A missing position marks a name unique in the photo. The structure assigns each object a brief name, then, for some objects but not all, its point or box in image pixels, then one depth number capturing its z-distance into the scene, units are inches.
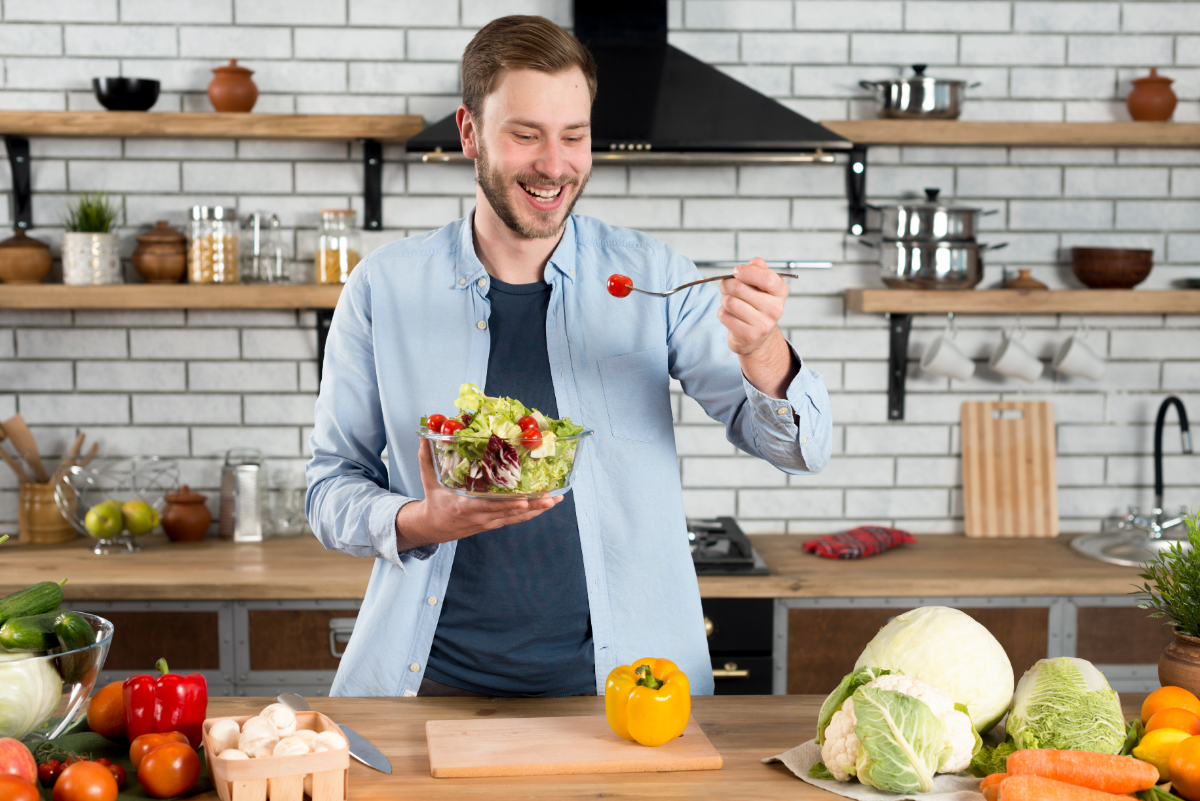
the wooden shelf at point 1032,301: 119.4
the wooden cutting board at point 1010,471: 127.6
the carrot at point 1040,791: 43.4
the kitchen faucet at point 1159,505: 118.6
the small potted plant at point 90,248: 117.3
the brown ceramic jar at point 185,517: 118.6
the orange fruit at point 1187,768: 45.5
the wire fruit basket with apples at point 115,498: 114.3
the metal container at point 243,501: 119.7
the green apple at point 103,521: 113.2
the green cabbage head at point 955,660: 51.4
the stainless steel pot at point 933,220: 117.5
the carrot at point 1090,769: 45.3
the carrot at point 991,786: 45.3
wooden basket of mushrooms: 44.6
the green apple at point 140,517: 115.0
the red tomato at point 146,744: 48.5
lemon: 47.0
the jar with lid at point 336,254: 119.5
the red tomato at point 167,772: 46.8
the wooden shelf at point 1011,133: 117.4
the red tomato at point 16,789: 40.8
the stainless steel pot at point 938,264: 118.5
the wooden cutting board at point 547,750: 50.5
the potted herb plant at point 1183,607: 53.7
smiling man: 63.4
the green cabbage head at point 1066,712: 47.8
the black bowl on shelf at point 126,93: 114.8
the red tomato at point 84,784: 44.4
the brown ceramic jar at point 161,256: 118.6
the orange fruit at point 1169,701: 50.9
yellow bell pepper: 51.6
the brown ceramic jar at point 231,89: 116.7
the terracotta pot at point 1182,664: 53.8
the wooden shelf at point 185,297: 115.0
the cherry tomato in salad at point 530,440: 52.6
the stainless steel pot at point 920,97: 118.0
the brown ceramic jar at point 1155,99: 122.1
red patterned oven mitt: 115.6
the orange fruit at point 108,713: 52.9
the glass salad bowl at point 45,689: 45.1
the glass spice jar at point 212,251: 119.2
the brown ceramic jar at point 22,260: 117.5
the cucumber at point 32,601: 47.7
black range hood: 105.4
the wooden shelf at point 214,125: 114.0
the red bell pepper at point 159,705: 50.9
